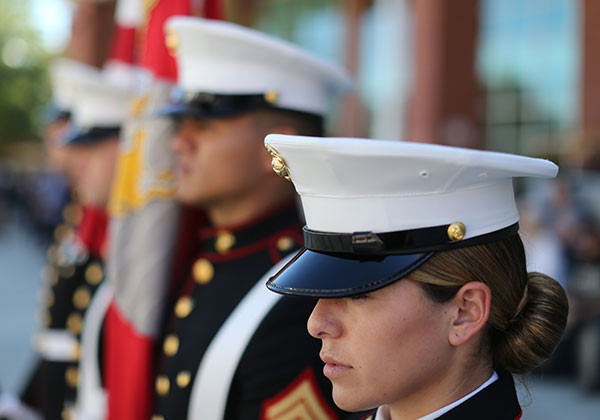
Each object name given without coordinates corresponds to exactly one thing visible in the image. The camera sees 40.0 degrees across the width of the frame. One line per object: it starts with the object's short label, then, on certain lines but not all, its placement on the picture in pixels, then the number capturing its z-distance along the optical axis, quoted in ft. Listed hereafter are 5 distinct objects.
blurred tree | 134.00
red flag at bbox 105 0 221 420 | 7.75
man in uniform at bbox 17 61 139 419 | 10.85
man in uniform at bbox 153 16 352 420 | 6.51
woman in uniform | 4.45
